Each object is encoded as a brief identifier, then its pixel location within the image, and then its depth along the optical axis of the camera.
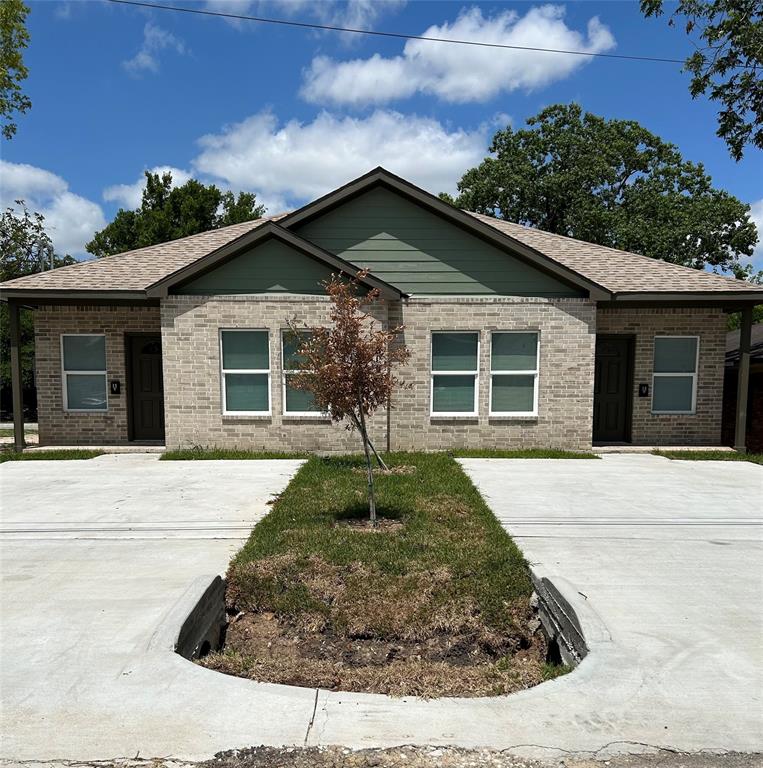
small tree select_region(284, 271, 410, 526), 6.34
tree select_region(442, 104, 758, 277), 30.41
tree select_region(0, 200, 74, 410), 25.75
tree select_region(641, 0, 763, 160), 11.27
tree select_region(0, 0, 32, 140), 14.48
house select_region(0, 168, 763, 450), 11.30
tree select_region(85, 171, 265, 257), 27.56
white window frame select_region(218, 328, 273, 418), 11.41
